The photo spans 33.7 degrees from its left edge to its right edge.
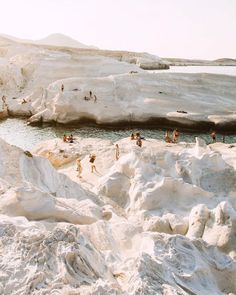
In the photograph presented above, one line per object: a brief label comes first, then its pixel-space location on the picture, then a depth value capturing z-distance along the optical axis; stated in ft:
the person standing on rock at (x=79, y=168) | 78.75
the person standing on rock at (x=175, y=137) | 106.42
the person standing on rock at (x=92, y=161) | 80.09
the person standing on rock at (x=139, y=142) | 93.68
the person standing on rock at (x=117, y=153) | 85.15
